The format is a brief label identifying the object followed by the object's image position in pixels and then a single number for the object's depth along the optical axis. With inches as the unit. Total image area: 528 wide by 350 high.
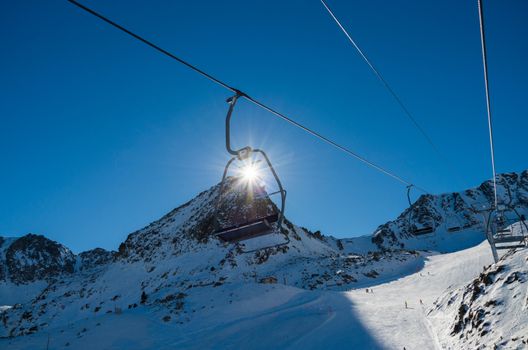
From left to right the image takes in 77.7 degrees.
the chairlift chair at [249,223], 285.4
